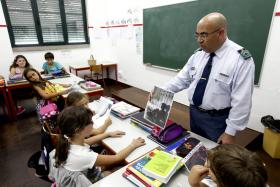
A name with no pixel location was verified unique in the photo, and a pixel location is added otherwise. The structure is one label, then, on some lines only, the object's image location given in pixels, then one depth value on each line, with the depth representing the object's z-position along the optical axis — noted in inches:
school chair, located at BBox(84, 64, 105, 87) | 199.1
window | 175.2
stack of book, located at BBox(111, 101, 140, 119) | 70.6
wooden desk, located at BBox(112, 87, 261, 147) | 96.3
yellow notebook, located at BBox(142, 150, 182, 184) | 38.6
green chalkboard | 93.5
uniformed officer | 50.9
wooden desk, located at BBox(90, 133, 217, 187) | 38.8
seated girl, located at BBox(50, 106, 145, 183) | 42.3
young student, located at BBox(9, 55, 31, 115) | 143.4
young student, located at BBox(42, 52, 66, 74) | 154.8
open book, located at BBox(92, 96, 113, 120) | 72.6
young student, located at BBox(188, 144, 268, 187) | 23.5
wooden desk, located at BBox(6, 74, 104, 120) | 126.1
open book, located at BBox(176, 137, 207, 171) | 42.4
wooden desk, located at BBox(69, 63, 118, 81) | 193.1
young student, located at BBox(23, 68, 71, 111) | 100.3
